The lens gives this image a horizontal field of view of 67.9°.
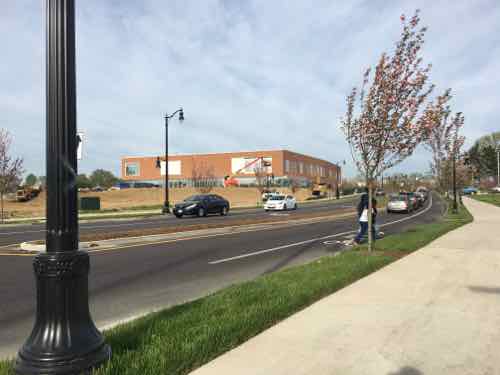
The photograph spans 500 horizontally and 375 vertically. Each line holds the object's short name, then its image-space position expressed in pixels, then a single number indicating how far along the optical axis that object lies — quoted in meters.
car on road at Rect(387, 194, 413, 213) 28.33
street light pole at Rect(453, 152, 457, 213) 23.69
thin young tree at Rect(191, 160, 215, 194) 54.44
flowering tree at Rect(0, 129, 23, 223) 21.48
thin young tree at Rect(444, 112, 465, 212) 22.14
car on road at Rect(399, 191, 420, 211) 30.56
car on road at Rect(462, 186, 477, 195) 91.37
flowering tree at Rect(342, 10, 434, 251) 8.73
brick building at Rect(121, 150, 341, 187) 101.19
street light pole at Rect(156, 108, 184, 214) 29.11
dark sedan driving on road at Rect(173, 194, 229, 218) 23.88
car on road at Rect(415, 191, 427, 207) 38.23
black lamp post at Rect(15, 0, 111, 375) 2.71
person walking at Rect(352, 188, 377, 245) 11.06
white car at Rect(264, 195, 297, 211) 33.62
